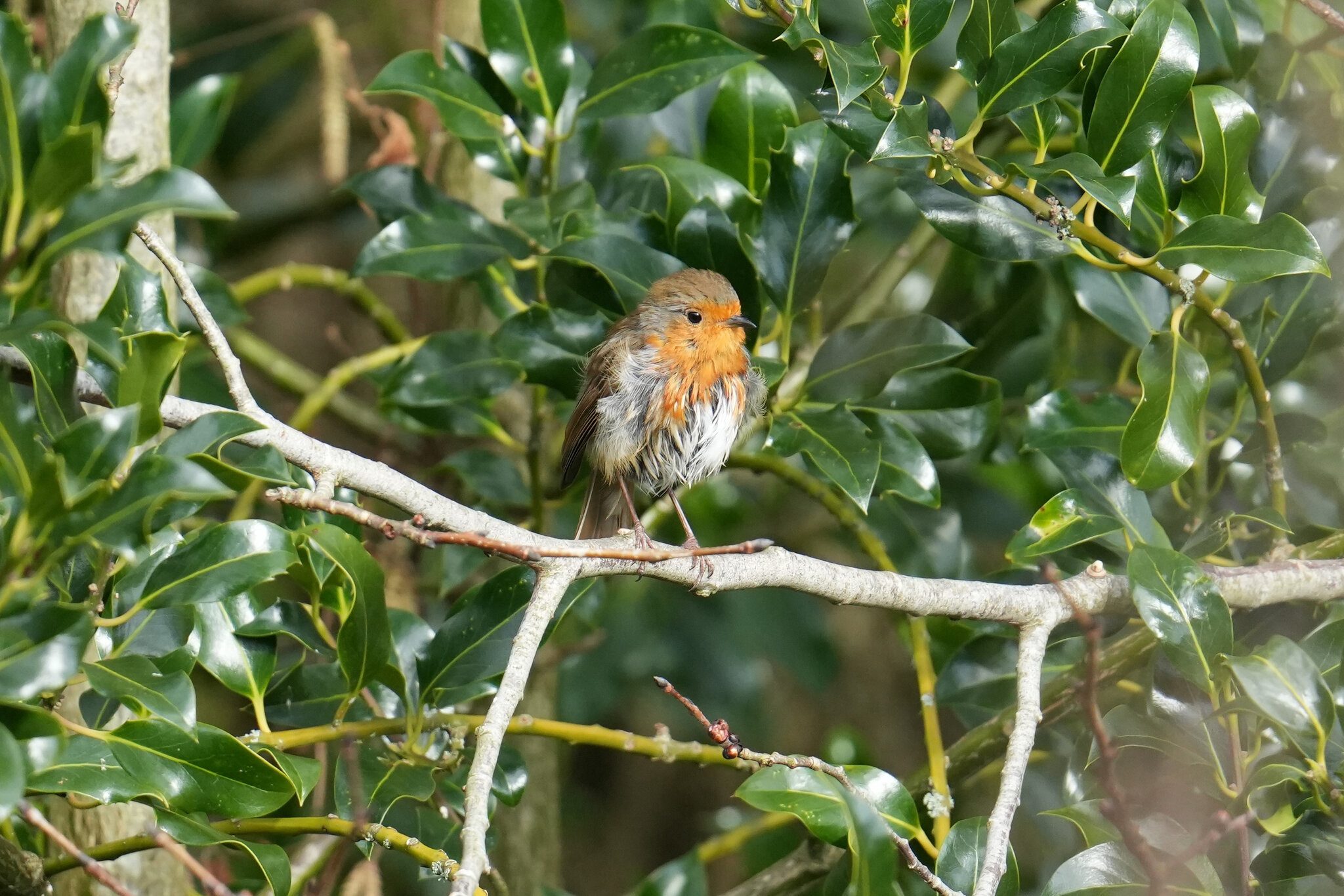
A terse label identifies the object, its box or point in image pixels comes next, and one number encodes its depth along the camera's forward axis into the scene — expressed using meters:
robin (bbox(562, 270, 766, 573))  6.42
